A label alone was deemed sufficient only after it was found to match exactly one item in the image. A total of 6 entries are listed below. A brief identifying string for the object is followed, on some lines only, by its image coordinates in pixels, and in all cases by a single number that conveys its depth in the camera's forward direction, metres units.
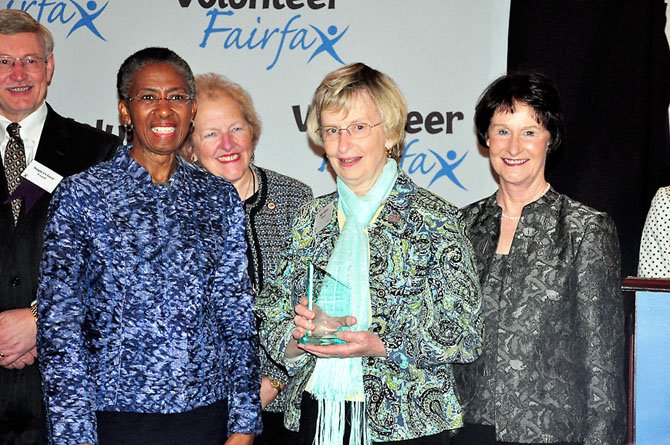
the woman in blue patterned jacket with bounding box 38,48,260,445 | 2.37
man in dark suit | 3.12
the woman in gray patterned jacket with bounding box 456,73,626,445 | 2.82
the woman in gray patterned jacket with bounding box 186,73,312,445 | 3.31
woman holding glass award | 2.56
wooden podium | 2.50
